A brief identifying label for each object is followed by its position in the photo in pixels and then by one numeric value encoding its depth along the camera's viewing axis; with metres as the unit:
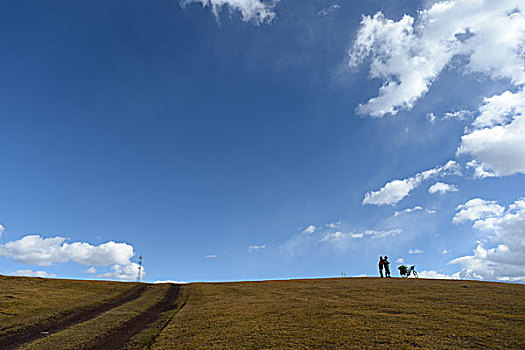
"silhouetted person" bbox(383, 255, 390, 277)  52.41
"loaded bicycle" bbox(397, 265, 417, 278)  53.22
